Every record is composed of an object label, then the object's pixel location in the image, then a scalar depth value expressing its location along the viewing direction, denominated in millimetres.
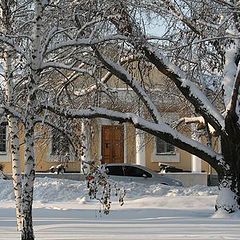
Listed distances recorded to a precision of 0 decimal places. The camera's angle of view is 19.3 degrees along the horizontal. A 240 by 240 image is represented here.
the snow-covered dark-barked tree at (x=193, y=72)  16047
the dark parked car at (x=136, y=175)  31297
